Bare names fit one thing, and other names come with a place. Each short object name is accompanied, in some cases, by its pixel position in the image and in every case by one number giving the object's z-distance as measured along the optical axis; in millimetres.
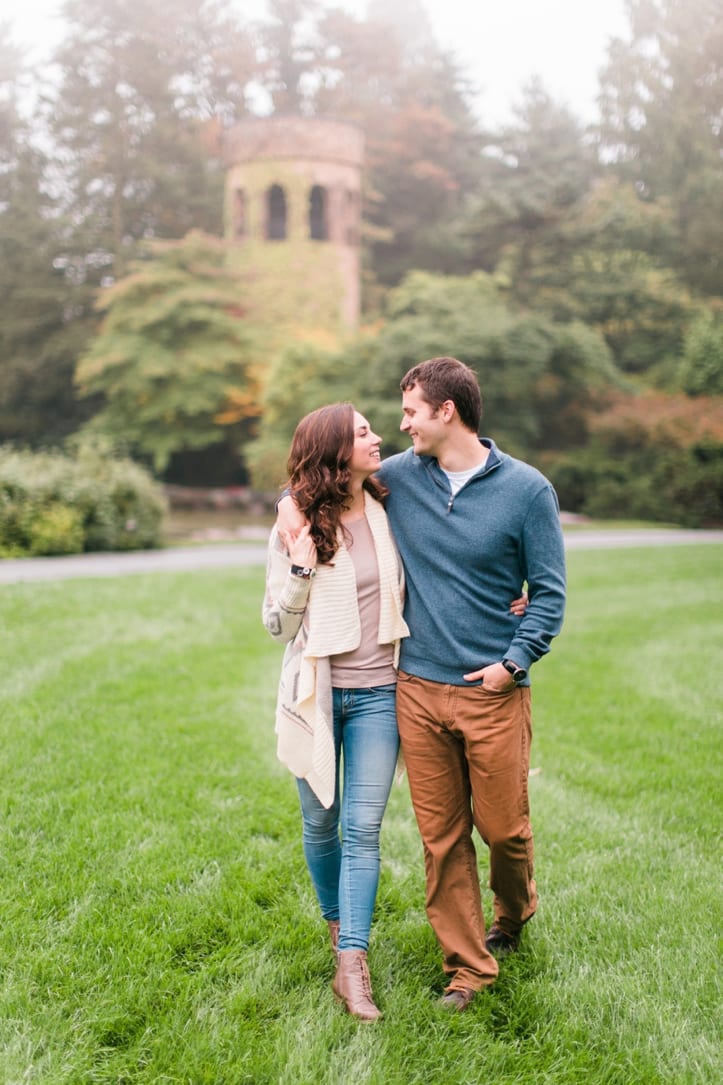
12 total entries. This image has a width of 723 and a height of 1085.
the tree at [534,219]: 25266
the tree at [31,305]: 29422
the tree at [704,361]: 21547
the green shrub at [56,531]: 12305
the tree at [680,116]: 25828
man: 2762
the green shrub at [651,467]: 20688
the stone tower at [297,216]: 26547
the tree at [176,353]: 23547
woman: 2756
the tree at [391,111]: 32531
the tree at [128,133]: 29547
